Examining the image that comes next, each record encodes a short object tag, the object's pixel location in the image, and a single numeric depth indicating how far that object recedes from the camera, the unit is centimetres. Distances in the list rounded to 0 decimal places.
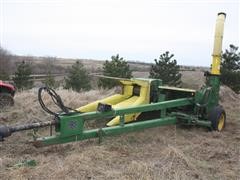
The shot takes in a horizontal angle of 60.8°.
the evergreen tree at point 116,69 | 1139
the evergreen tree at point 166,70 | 1192
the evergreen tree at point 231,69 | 1094
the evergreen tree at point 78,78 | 1316
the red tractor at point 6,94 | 504
